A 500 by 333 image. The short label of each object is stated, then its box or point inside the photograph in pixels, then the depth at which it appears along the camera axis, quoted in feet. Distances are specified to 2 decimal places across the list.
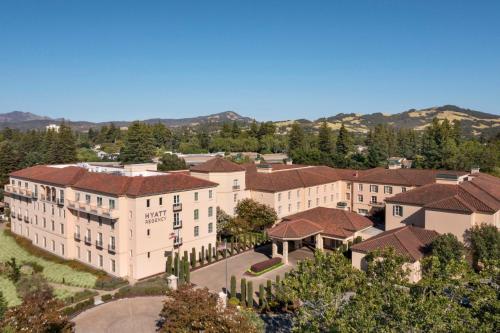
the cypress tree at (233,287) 107.14
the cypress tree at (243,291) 104.22
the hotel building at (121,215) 125.70
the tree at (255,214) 165.37
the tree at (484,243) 113.39
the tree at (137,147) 353.51
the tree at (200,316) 69.97
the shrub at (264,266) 129.39
